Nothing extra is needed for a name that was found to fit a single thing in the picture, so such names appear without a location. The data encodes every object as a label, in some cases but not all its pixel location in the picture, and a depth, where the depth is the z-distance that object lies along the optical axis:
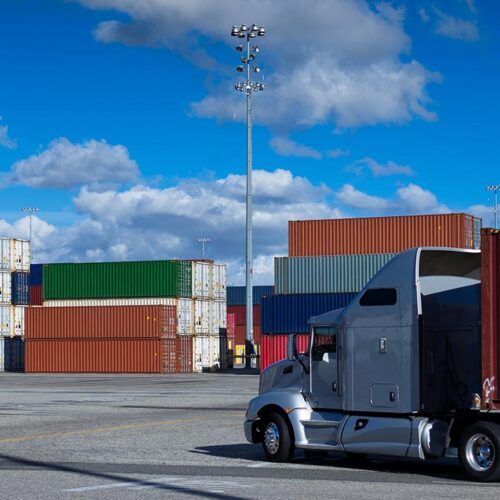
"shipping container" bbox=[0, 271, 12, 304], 74.62
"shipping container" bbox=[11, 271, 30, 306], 75.44
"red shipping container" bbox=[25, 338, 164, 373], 70.12
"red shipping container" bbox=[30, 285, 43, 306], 93.56
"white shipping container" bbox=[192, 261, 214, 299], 73.69
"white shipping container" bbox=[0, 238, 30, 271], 74.38
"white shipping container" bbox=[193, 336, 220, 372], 72.94
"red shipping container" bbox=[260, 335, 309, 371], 61.59
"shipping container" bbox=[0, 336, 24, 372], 77.07
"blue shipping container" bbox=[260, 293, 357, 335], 60.56
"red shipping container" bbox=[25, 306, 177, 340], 69.69
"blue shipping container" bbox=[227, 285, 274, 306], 111.69
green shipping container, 72.06
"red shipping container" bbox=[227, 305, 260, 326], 105.34
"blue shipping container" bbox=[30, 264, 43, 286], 98.55
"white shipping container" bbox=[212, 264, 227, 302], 75.38
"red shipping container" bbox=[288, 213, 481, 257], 59.97
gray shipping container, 60.69
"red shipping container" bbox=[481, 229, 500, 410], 14.99
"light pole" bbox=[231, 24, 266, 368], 67.38
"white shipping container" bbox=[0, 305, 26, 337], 75.94
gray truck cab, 15.18
